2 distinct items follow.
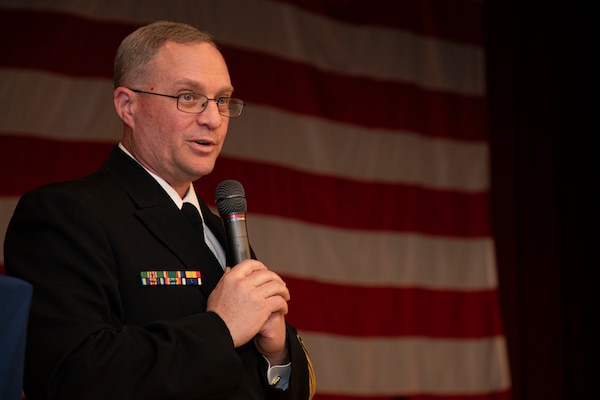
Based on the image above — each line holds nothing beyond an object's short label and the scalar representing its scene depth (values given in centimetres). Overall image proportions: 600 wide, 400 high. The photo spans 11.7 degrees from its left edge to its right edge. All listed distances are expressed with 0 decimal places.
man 424
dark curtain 761
